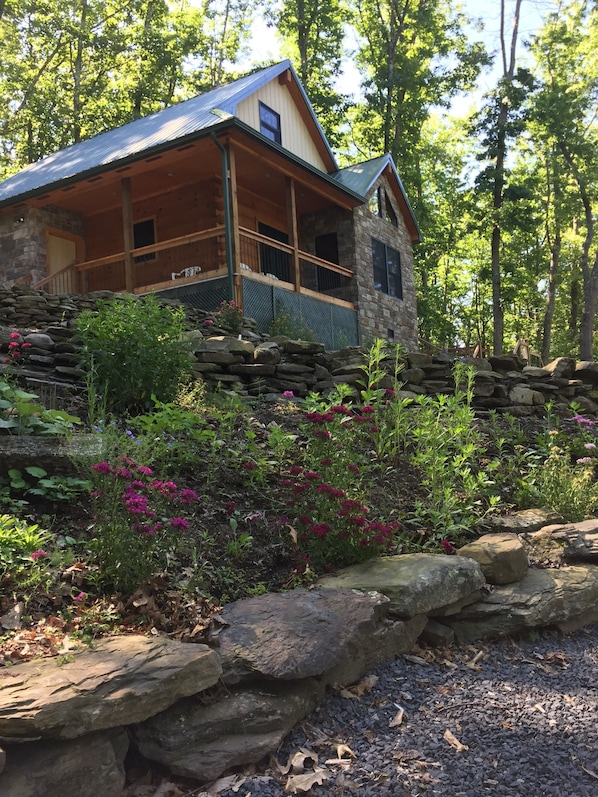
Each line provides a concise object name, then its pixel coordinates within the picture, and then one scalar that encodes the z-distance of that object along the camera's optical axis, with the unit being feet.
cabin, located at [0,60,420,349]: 37.63
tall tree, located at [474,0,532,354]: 61.87
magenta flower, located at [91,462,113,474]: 9.46
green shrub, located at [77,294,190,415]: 17.42
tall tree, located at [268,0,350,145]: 72.43
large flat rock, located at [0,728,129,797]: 6.21
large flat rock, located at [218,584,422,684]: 8.16
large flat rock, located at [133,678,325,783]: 7.13
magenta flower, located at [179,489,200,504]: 10.11
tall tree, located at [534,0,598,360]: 60.23
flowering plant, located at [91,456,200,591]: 9.23
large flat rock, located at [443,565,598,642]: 11.37
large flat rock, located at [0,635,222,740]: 6.26
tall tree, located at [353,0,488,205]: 69.77
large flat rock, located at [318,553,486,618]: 10.36
